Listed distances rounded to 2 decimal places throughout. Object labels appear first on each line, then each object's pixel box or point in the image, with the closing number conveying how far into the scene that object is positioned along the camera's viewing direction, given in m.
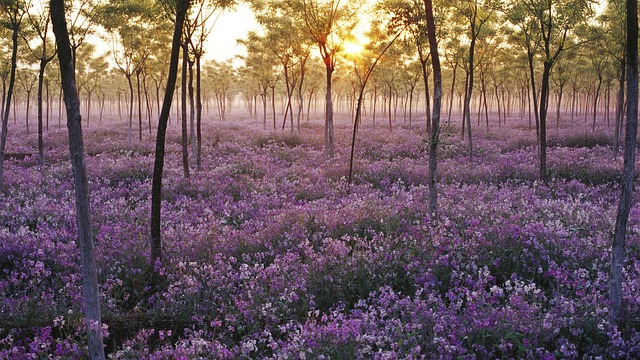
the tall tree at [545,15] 14.87
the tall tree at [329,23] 19.59
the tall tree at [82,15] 18.34
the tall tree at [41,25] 16.67
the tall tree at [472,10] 17.59
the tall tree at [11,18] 14.83
